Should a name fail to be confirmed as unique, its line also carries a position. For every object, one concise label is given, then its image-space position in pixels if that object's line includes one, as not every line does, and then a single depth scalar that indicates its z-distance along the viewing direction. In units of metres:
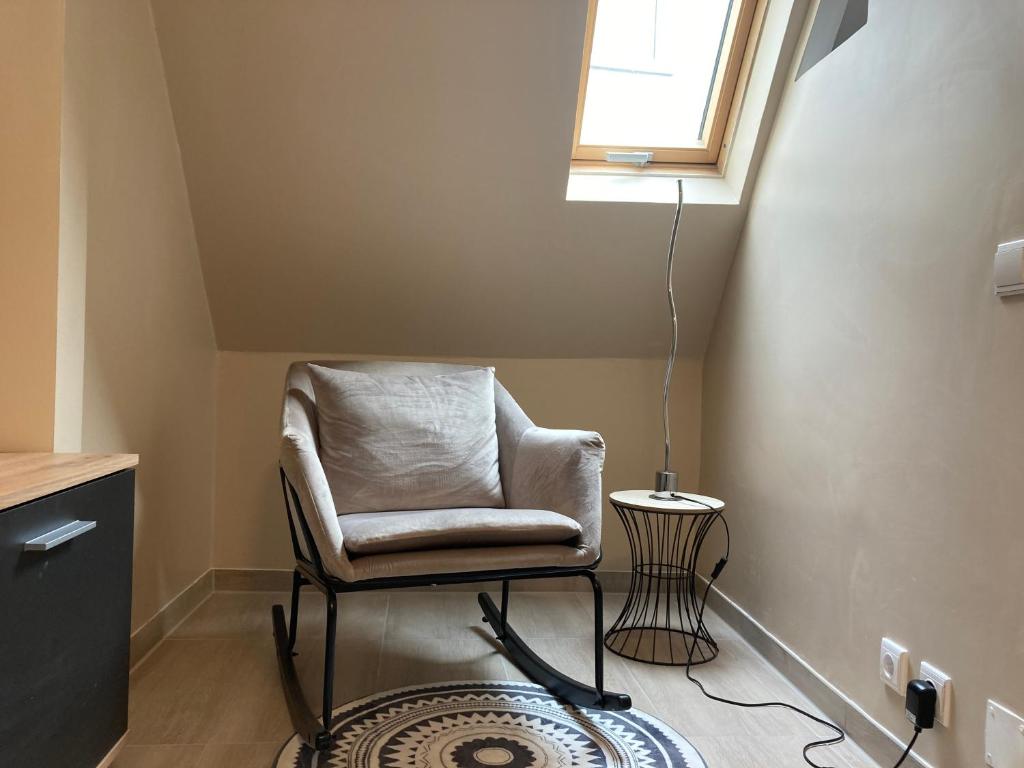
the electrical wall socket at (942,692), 1.62
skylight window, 2.72
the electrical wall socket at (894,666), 1.77
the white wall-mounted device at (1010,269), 1.47
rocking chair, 1.88
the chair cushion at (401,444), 2.38
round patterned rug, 1.78
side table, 2.40
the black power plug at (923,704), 1.66
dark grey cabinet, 1.16
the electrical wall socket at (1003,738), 1.42
